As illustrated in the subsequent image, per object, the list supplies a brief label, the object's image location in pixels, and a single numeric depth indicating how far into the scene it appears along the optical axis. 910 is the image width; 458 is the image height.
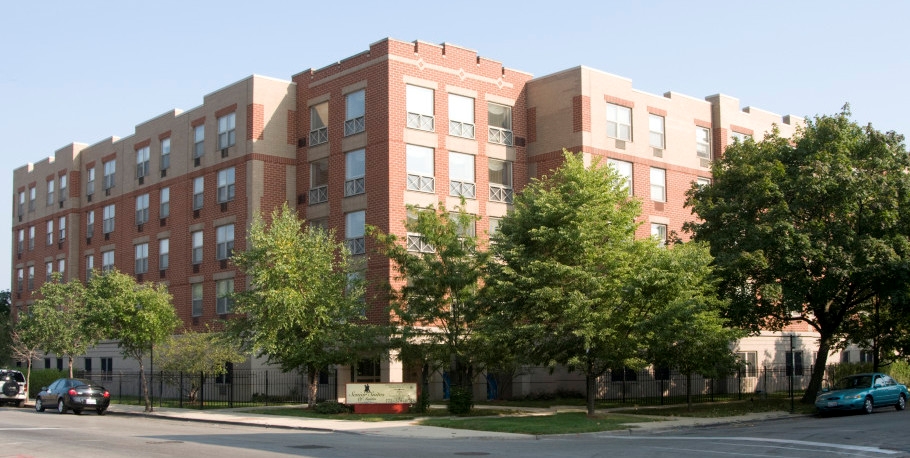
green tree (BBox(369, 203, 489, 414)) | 33.56
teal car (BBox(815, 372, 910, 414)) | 32.56
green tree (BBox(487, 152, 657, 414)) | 29.81
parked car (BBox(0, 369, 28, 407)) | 41.88
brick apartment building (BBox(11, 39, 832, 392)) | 41.53
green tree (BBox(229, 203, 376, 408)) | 34.34
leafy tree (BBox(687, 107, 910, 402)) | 33.78
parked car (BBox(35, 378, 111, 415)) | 36.41
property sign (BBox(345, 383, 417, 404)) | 33.69
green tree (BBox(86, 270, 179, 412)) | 36.50
